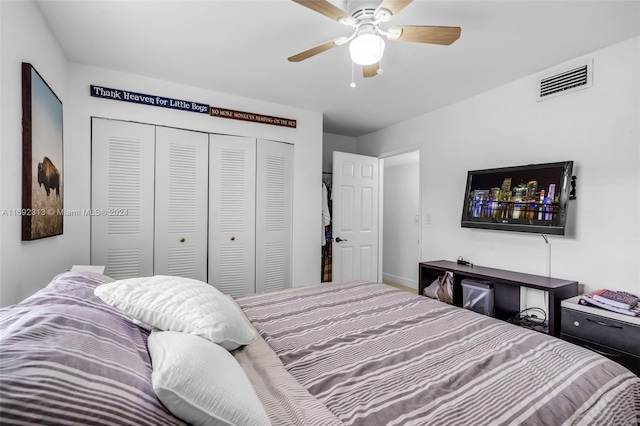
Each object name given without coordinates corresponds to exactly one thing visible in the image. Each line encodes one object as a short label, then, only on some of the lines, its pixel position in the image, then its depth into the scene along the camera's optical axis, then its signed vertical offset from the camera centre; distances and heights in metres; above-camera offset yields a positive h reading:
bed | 0.57 -0.59
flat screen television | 2.46 +0.13
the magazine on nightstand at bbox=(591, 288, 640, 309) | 1.91 -0.57
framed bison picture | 1.66 +0.30
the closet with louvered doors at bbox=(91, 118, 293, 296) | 2.77 +0.03
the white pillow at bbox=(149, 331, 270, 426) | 0.65 -0.42
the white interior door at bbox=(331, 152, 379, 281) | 4.08 -0.10
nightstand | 1.82 -0.79
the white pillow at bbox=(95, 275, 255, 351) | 0.97 -0.35
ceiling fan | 1.65 +1.06
